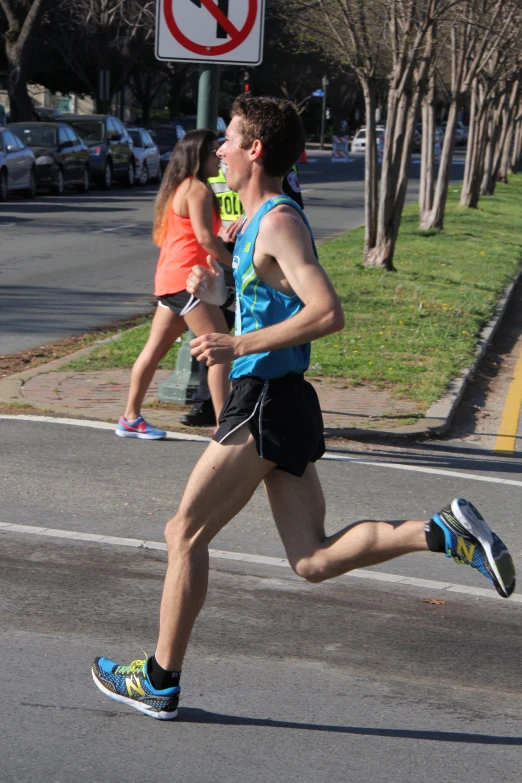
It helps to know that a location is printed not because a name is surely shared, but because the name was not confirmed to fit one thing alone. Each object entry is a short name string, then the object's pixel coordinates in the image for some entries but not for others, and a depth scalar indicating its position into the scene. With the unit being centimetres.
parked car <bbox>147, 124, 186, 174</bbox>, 4272
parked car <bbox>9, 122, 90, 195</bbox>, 3002
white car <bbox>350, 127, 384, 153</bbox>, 7294
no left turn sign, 870
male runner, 369
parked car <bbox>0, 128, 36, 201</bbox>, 2702
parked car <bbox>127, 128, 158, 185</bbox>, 3650
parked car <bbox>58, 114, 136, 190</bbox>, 3344
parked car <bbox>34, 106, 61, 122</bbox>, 5081
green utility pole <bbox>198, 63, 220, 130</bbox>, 887
